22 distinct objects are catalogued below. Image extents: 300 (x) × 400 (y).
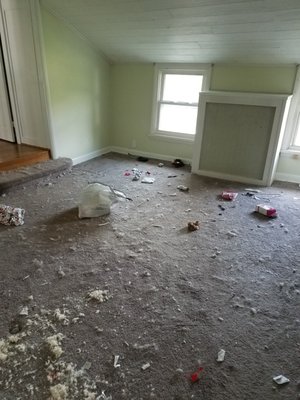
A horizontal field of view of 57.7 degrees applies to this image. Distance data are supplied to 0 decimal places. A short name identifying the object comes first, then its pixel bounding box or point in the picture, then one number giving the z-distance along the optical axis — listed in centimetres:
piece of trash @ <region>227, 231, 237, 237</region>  241
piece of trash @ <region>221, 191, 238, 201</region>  315
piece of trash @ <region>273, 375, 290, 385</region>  122
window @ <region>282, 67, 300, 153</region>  345
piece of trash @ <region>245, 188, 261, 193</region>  342
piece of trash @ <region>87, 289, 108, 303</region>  163
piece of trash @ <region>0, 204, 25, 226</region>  241
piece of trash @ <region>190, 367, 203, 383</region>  122
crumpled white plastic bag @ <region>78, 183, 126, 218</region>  258
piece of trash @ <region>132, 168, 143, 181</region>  369
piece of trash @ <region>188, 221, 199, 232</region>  247
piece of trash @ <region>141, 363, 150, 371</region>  126
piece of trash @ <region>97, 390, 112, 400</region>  113
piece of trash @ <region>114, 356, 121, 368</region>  127
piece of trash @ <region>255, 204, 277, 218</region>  277
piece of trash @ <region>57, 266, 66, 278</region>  182
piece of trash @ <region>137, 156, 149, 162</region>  450
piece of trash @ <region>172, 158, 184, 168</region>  427
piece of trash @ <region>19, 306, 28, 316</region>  151
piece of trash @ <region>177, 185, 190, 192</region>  338
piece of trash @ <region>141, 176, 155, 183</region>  359
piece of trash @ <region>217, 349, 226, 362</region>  131
